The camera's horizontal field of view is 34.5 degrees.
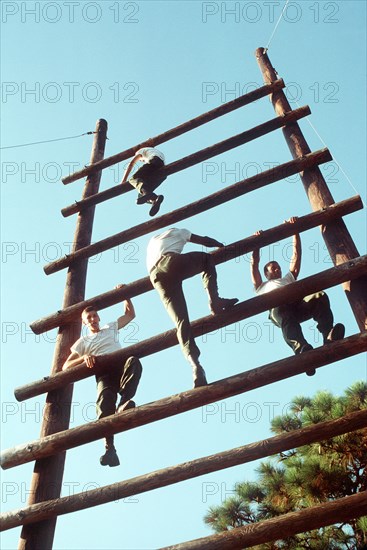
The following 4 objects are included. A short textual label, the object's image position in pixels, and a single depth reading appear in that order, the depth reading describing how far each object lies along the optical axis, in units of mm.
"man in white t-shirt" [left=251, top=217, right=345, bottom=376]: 4207
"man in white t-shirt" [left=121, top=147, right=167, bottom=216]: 6082
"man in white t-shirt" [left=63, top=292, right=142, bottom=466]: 4325
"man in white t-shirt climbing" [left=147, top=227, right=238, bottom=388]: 4148
